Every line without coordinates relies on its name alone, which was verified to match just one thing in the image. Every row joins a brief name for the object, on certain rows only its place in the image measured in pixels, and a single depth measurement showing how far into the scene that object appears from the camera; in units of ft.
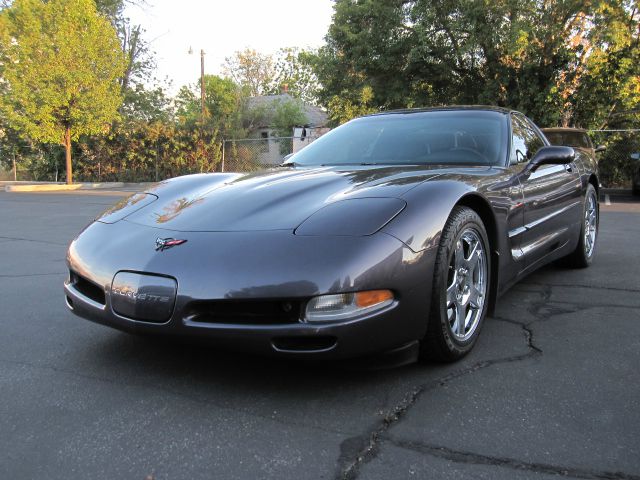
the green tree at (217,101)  126.82
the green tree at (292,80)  156.46
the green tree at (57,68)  58.59
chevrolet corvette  7.16
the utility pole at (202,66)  98.36
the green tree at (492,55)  51.06
